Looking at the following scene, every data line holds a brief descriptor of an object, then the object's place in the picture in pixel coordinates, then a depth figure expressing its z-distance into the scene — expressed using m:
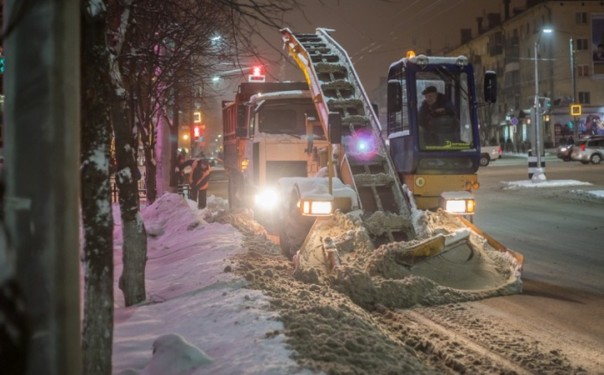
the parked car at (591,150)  45.53
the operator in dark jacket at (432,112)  10.55
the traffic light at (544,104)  30.43
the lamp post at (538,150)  28.98
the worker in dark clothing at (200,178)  20.70
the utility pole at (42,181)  2.90
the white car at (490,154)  50.88
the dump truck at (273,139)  14.06
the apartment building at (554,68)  71.94
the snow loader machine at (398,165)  9.59
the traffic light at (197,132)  45.66
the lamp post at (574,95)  57.62
